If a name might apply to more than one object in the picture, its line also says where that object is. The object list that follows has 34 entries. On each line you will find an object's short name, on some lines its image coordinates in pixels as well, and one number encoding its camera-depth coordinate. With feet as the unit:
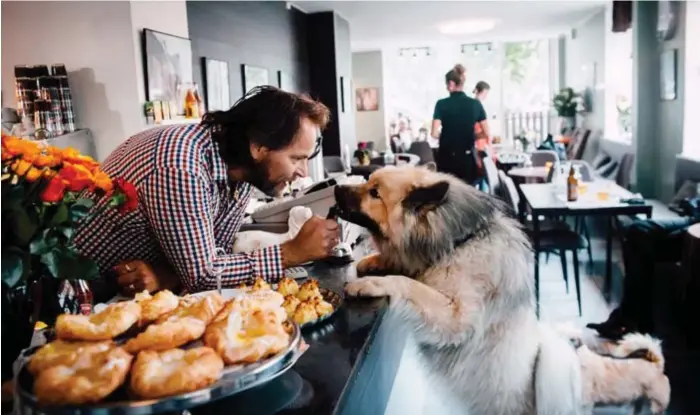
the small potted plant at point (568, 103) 39.22
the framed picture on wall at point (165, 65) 13.78
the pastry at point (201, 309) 3.26
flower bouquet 2.83
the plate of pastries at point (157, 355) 2.58
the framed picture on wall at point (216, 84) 18.95
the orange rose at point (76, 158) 3.26
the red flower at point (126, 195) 3.66
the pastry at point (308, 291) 4.51
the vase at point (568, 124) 40.83
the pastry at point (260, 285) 4.49
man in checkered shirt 4.84
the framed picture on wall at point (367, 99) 52.26
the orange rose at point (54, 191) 2.99
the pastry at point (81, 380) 2.55
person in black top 23.76
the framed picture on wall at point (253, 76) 22.47
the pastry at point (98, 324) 2.99
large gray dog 5.11
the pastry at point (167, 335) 2.91
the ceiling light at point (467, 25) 34.30
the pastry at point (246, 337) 2.96
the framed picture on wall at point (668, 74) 22.84
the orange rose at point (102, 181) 3.34
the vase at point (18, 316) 3.17
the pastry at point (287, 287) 4.67
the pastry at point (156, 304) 3.30
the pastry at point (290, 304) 4.22
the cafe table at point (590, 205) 14.40
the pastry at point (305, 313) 4.19
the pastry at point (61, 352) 2.72
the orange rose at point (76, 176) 3.13
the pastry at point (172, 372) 2.62
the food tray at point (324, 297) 4.29
